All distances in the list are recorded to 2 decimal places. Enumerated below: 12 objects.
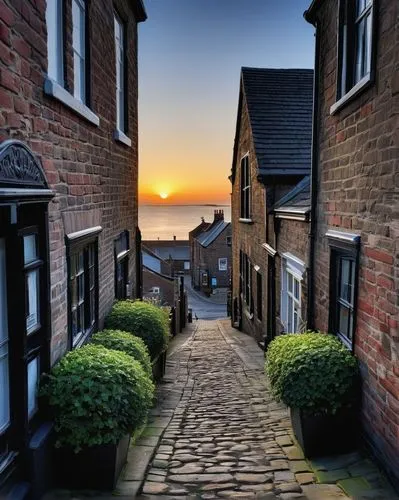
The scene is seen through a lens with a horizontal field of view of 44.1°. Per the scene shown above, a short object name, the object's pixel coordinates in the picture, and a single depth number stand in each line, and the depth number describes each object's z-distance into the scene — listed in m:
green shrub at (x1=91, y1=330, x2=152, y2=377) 6.41
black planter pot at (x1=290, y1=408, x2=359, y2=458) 5.61
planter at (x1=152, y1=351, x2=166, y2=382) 8.92
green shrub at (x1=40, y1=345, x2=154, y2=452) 4.43
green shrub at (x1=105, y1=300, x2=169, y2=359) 7.88
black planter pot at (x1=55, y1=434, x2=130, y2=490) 4.52
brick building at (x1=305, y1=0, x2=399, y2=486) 4.80
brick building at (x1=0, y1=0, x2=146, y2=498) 3.91
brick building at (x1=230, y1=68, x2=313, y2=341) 11.60
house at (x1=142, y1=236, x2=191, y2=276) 74.31
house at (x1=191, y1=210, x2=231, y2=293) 57.97
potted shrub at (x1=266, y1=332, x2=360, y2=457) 5.61
